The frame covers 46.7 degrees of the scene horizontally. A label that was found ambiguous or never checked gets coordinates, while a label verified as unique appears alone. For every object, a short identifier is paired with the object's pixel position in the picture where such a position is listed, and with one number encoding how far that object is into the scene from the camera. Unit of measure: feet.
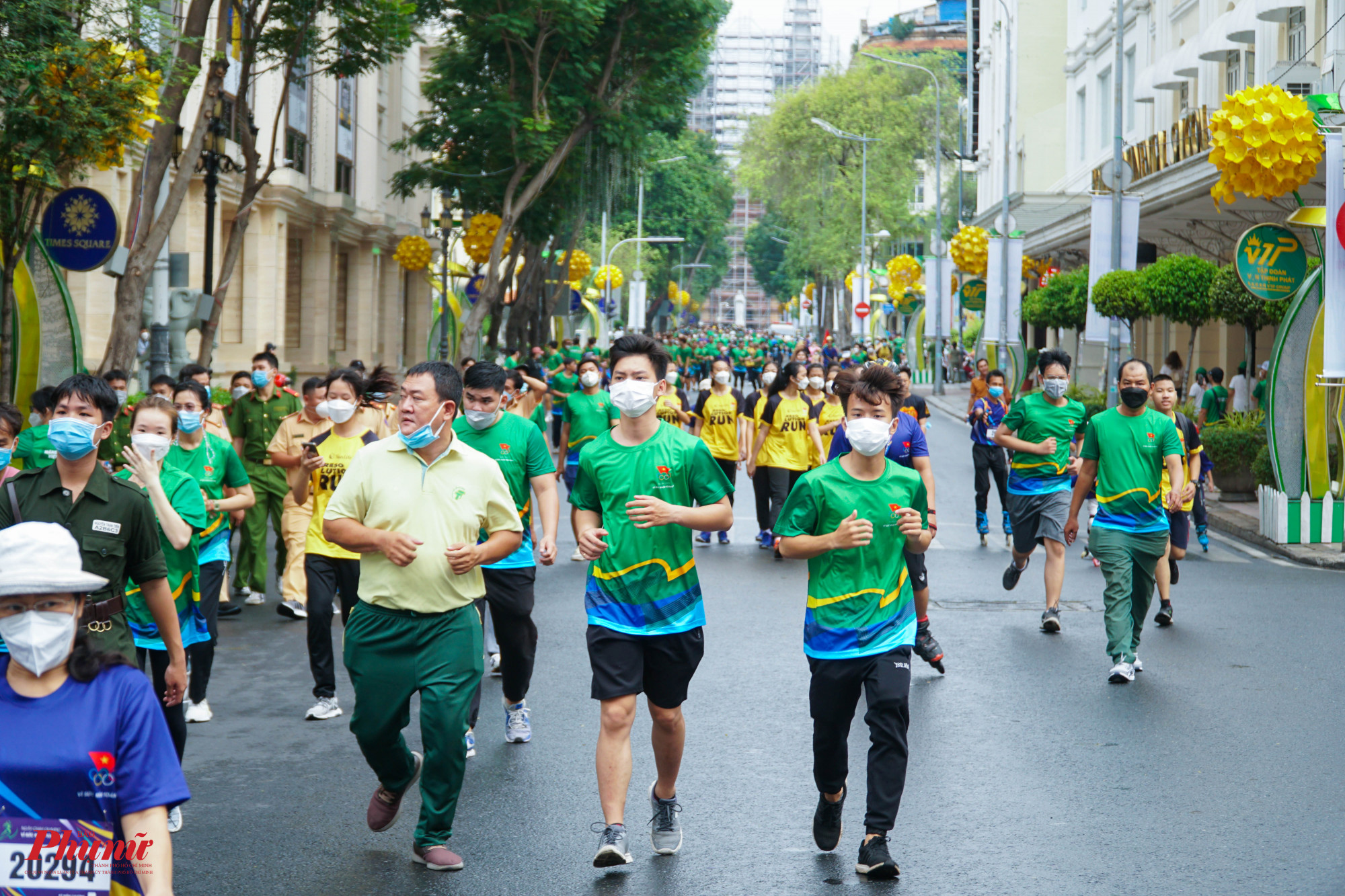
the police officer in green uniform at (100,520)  15.55
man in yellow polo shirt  16.60
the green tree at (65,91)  37.42
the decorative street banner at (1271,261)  47.78
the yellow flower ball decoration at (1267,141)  42.80
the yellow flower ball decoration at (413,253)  113.50
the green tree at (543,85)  83.71
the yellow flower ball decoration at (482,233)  101.30
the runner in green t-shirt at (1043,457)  33.94
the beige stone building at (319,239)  87.61
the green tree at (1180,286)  73.00
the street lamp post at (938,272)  133.39
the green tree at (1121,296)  72.54
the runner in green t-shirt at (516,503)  22.33
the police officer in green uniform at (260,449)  36.45
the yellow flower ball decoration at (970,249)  123.95
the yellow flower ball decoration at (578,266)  154.92
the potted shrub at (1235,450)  57.47
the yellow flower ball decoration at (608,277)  187.11
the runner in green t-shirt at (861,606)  17.06
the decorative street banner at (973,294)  130.52
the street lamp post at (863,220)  194.90
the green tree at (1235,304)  62.44
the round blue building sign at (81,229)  45.03
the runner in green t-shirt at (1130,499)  27.66
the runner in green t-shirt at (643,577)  17.44
